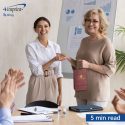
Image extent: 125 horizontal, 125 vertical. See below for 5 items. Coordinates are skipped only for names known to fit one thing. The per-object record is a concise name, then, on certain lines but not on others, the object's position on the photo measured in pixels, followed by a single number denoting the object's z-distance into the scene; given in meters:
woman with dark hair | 4.39
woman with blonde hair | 3.60
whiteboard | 5.30
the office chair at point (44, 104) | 3.54
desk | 2.62
